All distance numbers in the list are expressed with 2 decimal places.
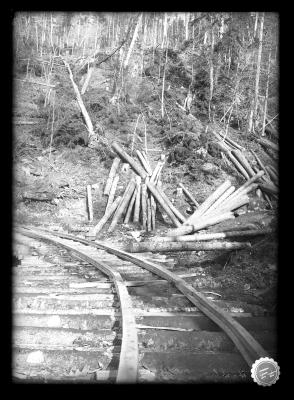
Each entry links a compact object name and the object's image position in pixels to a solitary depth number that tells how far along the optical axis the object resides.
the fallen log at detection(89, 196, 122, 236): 12.12
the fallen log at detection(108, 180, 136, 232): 12.67
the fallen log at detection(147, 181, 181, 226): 12.27
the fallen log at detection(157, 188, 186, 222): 12.31
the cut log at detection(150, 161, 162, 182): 15.26
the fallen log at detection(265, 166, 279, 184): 14.79
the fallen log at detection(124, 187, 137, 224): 13.07
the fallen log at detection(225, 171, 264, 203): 13.18
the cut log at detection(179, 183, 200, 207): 13.91
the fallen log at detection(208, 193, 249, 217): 11.92
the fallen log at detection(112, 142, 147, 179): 16.02
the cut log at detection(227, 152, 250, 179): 15.30
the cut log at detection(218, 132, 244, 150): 17.81
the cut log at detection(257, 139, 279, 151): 17.67
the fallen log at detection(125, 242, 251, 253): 7.61
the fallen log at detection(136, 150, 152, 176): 16.29
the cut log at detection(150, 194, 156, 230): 12.40
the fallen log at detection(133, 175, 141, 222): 13.01
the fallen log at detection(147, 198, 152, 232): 12.28
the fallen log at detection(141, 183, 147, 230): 12.48
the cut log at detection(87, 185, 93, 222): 14.68
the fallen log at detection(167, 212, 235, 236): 9.95
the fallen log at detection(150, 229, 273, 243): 8.26
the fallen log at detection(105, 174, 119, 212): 14.45
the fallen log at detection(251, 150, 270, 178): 15.30
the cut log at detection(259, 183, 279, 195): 13.43
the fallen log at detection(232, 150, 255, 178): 15.21
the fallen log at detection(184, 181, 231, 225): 11.16
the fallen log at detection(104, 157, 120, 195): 15.78
